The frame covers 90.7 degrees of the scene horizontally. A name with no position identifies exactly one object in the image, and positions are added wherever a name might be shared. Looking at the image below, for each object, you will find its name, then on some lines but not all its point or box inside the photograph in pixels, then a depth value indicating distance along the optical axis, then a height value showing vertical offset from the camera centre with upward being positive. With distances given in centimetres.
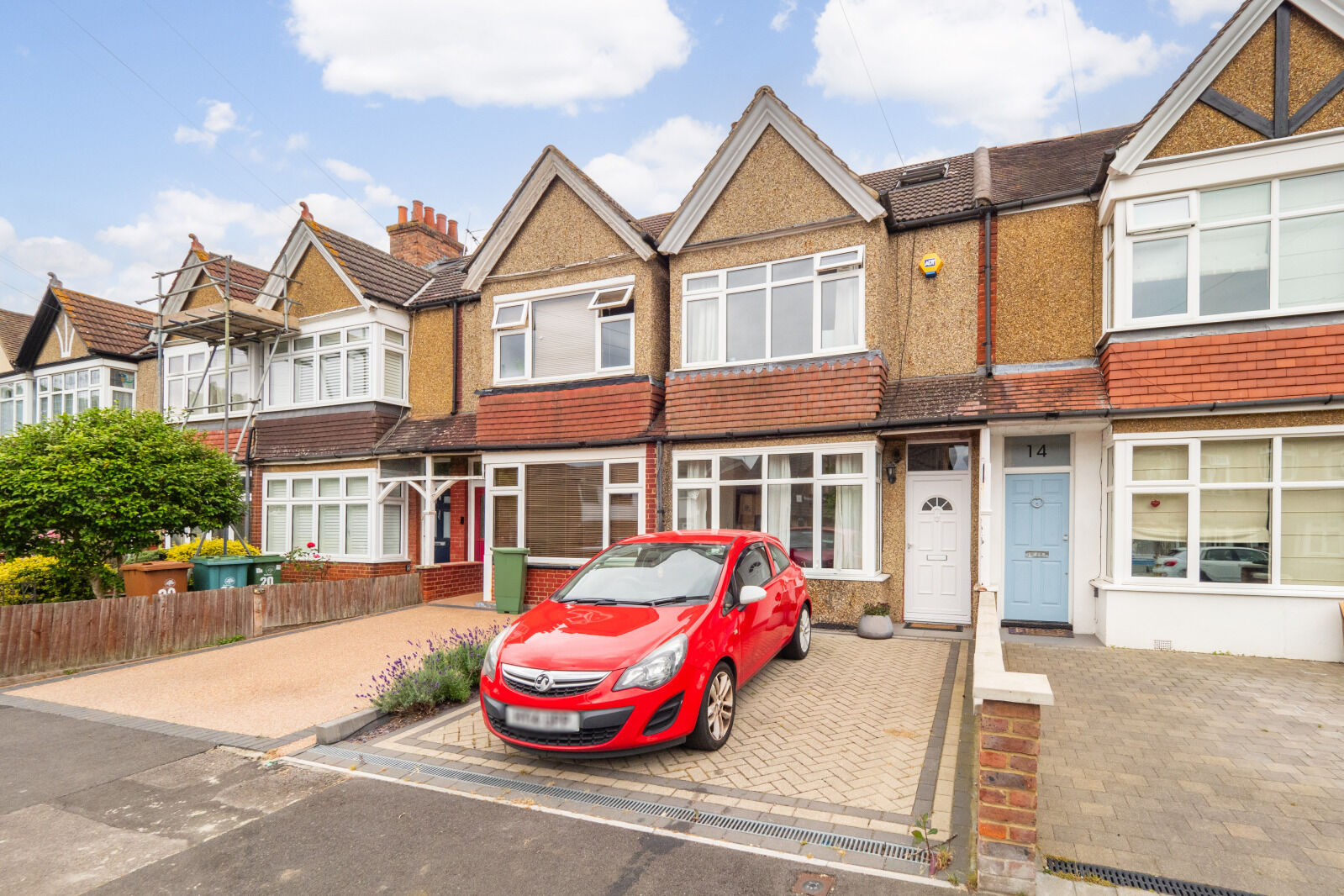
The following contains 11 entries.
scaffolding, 1347 +252
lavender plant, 584 -217
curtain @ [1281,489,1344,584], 710 -96
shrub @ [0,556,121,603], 1043 -219
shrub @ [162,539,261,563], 1225 -200
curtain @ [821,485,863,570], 920 -112
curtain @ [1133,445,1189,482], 770 -18
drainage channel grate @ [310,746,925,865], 359 -221
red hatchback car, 433 -147
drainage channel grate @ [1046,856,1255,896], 316 -212
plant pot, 844 -232
